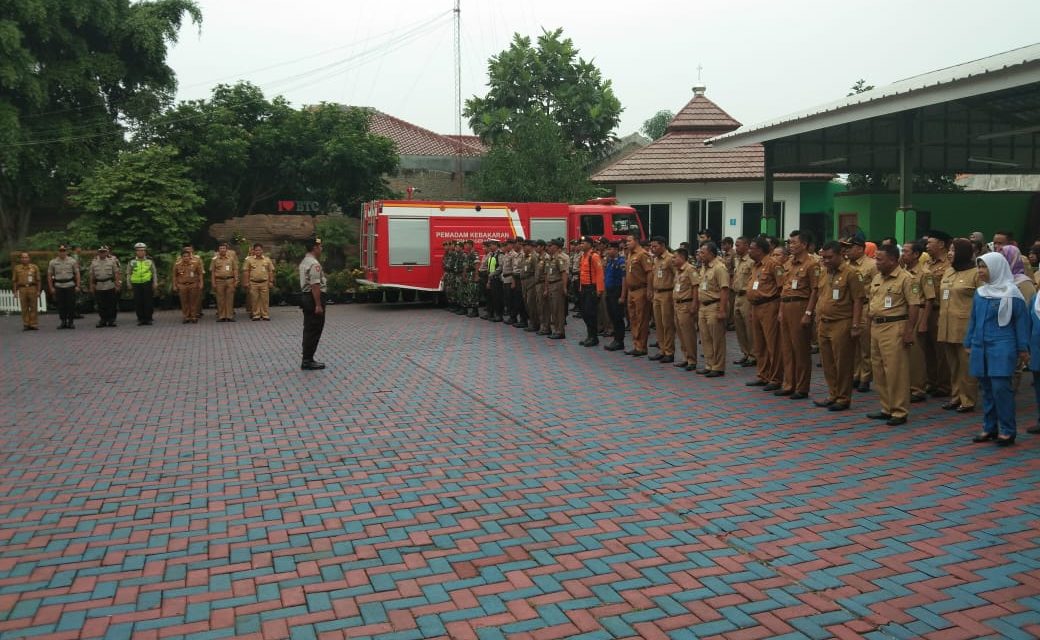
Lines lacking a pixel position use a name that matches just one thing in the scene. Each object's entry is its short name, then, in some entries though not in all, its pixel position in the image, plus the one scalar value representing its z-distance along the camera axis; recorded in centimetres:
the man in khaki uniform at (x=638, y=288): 1272
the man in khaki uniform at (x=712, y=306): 1080
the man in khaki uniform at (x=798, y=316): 925
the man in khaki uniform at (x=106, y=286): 1792
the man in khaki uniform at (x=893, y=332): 791
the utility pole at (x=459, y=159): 3153
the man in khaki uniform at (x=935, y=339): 891
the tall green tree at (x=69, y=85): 2489
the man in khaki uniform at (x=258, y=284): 1977
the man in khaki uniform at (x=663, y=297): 1198
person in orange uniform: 1410
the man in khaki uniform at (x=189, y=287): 1894
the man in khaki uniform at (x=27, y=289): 1777
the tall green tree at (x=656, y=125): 6572
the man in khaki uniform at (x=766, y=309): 986
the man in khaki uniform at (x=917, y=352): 907
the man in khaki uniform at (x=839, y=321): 852
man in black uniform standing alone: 1158
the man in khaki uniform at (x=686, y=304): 1134
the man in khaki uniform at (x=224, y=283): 1941
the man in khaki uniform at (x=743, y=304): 1183
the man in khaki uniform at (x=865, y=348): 970
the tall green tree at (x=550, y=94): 3559
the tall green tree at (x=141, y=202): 2270
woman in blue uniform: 704
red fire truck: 2020
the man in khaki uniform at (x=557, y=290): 1510
